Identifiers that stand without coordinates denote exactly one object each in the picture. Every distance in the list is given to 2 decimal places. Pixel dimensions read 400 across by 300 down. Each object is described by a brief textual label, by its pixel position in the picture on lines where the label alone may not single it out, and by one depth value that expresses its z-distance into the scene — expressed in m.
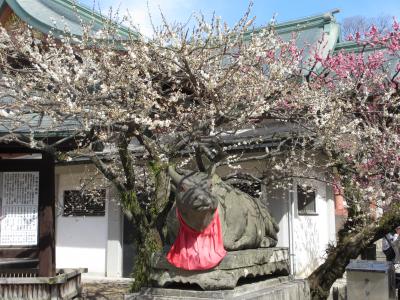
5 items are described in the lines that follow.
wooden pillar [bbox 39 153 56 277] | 9.25
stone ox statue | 4.97
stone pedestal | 5.05
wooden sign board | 9.29
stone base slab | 5.02
